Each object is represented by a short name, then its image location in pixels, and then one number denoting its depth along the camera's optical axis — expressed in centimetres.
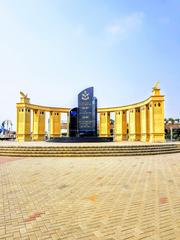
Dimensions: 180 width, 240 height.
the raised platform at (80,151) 1452
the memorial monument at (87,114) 2495
